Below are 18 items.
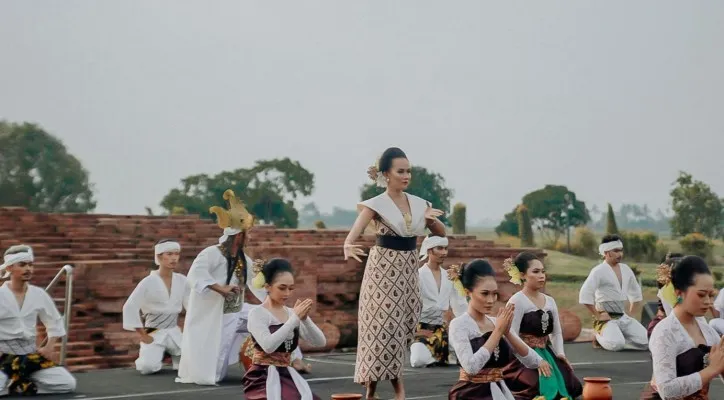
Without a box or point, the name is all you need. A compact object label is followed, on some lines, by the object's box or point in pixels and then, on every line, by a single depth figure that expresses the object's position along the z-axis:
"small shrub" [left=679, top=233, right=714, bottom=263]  29.36
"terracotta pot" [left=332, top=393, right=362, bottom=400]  5.84
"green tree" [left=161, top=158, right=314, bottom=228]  35.53
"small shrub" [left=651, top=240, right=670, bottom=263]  30.37
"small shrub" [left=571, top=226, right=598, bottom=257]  33.44
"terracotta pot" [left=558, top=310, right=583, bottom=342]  14.65
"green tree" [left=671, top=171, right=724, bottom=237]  33.16
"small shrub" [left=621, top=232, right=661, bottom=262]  30.62
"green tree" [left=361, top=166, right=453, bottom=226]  32.66
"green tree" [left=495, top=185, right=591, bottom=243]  35.09
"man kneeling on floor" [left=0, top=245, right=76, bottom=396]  9.36
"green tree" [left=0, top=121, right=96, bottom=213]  31.42
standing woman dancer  7.87
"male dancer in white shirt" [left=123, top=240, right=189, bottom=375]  10.95
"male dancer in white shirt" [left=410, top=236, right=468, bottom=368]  11.59
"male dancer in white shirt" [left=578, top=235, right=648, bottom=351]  12.98
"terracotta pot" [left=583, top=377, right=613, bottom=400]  6.80
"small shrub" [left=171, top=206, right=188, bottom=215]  29.54
